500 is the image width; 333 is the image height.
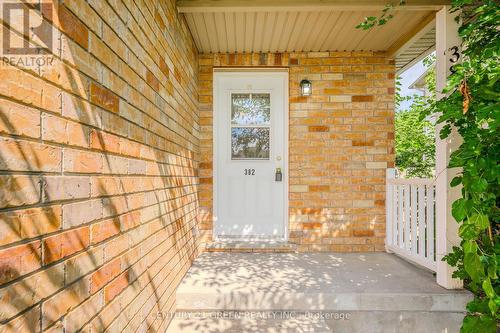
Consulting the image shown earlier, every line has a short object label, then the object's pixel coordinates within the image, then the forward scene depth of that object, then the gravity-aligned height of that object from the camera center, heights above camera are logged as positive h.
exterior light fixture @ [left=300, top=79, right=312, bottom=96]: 3.38 +0.98
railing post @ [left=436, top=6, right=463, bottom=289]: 2.35 -0.05
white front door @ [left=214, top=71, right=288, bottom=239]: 3.51 +0.19
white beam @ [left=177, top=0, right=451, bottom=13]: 2.42 +1.40
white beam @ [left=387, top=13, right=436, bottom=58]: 2.69 +1.38
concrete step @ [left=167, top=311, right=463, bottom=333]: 2.22 -1.17
